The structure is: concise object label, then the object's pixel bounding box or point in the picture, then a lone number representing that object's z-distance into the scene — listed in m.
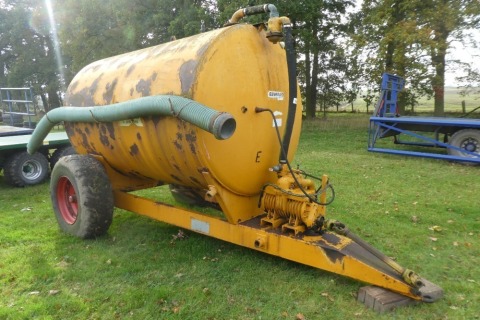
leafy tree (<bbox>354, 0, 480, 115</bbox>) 13.91
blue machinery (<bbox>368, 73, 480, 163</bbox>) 9.34
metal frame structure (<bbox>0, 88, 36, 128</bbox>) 10.53
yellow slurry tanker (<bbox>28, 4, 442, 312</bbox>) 3.45
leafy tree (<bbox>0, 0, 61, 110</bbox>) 32.75
